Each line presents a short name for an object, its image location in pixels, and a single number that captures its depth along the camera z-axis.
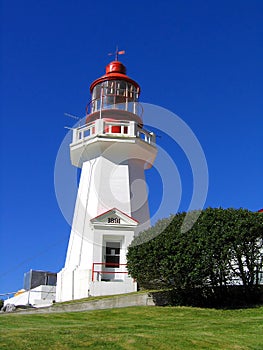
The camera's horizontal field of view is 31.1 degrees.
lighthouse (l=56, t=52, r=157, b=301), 22.00
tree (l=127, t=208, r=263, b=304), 17.12
